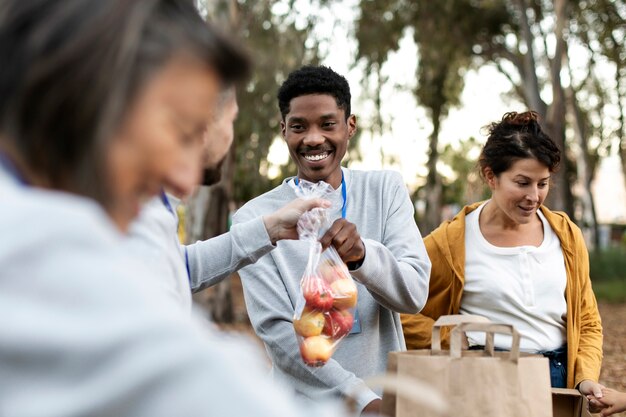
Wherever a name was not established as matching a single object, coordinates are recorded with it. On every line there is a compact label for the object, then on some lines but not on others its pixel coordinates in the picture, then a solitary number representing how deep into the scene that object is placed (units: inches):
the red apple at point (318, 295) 96.0
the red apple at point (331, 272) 97.5
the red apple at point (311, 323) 95.8
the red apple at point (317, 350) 95.0
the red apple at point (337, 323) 96.7
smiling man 103.8
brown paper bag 81.1
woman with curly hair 135.6
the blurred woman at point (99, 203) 27.4
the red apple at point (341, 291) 96.7
